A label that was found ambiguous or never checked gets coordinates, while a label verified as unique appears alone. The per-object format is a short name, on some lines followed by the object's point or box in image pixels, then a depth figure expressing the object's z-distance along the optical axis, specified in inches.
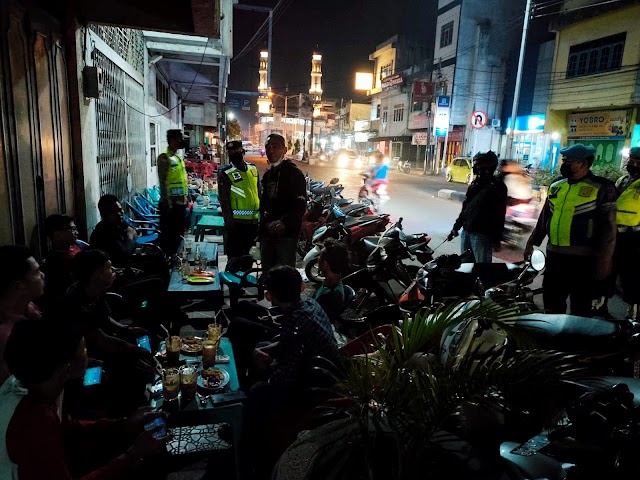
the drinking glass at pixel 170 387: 102.7
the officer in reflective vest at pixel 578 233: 169.0
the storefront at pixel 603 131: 806.5
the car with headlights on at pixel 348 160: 1612.9
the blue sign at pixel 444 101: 1261.1
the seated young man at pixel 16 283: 97.1
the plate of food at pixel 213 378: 108.5
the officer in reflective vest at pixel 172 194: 303.5
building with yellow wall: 764.6
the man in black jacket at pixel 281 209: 223.9
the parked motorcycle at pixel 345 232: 268.4
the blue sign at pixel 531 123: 996.9
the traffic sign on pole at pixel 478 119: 883.4
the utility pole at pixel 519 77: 747.4
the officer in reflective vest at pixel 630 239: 217.9
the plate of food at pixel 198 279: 186.5
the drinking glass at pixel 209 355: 118.2
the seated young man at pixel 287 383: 107.4
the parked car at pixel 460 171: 979.9
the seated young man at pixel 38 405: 66.6
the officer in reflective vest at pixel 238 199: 249.3
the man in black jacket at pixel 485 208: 226.5
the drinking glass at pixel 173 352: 118.6
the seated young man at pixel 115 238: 203.9
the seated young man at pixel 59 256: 157.8
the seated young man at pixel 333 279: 155.2
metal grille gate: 281.4
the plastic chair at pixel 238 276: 211.9
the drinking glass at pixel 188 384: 104.0
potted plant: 75.1
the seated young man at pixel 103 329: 118.4
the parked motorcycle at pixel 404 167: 1453.0
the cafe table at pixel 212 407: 99.8
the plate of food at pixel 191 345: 123.5
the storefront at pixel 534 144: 983.6
